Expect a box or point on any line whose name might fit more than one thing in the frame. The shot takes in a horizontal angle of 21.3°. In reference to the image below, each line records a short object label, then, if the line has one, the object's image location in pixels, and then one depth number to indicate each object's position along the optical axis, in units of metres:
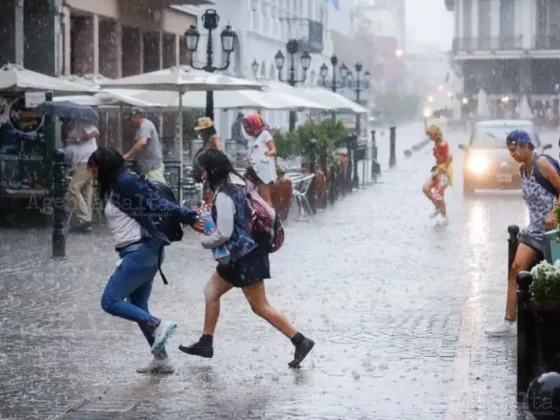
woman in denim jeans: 9.52
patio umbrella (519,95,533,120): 83.56
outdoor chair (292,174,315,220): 23.65
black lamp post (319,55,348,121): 43.78
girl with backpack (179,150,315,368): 9.52
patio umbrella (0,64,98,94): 20.84
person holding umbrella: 20.05
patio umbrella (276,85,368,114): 37.06
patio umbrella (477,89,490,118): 85.62
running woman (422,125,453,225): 22.19
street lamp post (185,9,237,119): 27.66
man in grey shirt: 20.16
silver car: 29.69
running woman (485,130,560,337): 10.53
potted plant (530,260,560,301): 8.16
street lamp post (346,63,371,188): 32.31
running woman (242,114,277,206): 19.80
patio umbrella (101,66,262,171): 23.02
